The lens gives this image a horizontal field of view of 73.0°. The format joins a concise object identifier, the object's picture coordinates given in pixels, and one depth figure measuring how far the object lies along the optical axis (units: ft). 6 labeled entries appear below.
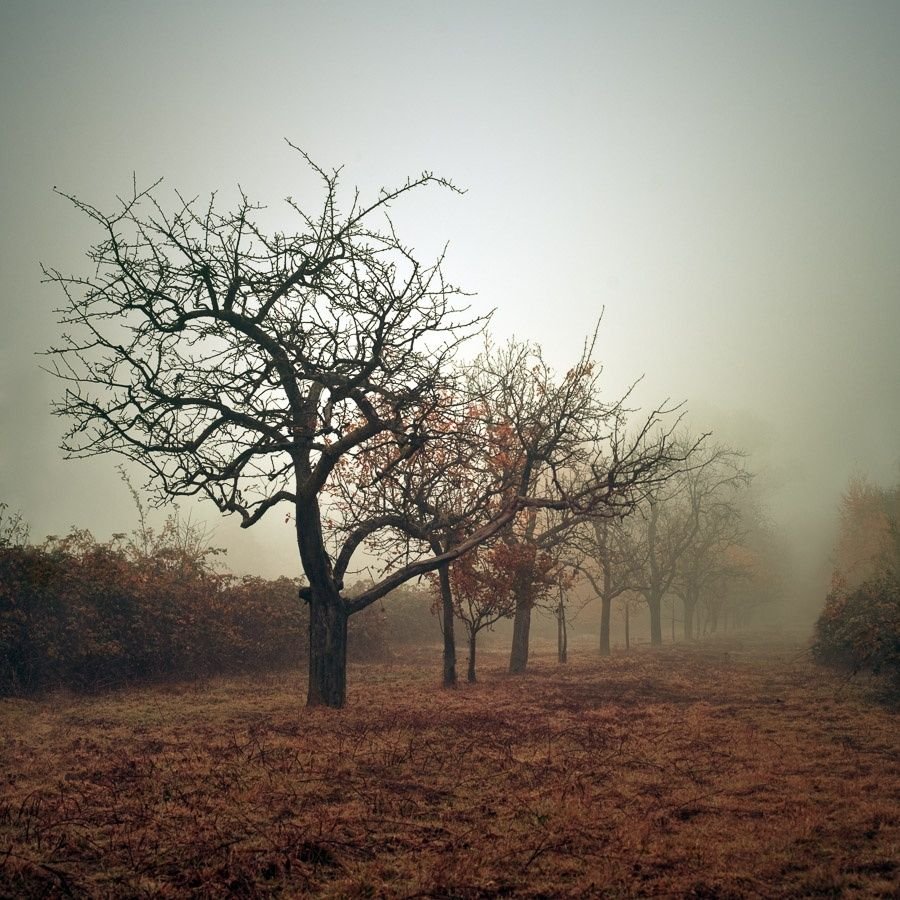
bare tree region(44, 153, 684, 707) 31.37
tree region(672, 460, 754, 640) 123.54
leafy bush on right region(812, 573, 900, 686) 42.39
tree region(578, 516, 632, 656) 87.88
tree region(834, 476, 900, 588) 143.54
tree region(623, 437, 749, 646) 110.11
